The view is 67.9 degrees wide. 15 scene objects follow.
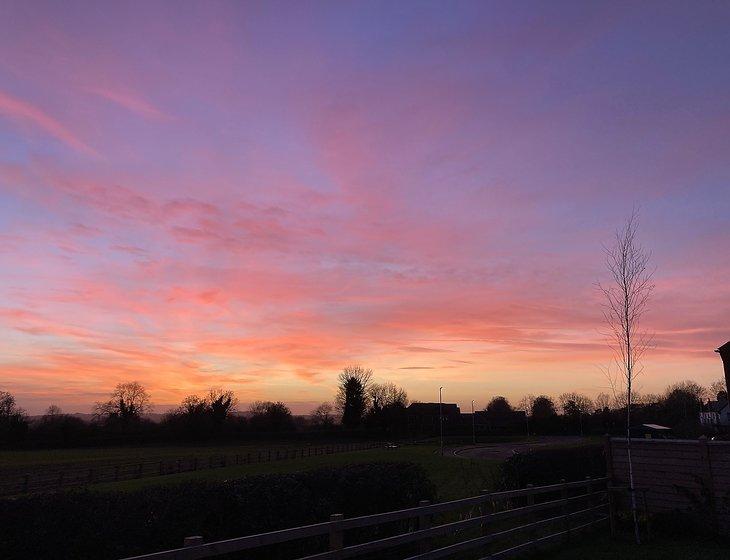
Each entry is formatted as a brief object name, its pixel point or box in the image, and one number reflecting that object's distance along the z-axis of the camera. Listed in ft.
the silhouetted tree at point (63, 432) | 282.77
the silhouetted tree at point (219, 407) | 333.83
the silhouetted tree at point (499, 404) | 594.65
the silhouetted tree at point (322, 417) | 399.85
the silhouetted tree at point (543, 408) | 414.02
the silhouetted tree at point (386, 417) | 362.33
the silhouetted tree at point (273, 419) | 364.58
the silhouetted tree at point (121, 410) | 366.63
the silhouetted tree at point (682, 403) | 322.34
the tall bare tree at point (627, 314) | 40.40
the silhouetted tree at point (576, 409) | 373.77
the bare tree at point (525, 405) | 581.45
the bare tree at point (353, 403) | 361.92
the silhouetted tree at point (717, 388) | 489.99
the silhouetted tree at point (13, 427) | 278.26
